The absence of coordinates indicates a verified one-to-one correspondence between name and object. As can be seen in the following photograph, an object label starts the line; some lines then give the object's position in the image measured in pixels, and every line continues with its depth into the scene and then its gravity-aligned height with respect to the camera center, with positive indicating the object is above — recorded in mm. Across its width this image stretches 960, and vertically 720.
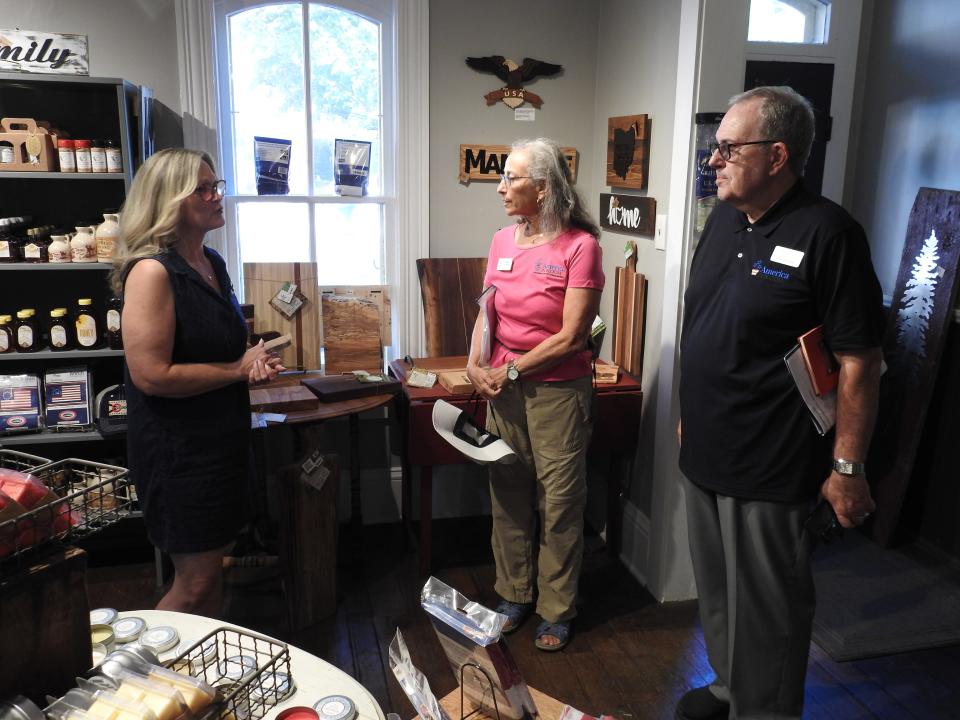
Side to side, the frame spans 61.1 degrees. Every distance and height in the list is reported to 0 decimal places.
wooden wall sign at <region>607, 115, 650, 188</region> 3051 +145
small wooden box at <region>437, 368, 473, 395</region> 3057 -729
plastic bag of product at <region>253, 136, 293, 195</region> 3350 +77
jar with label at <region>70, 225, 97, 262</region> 2949 -237
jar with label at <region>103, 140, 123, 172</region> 2885 +78
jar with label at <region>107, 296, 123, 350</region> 3010 -545
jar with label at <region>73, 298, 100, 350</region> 2984 -526
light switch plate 2910 -156
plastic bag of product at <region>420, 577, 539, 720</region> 1247 -715
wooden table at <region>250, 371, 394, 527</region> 2826 -774
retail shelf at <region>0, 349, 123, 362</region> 2946 -627
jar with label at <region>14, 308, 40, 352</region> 2947 -545
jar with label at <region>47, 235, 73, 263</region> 2922 -251
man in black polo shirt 1812 -453
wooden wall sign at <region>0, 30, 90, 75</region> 2896 +444
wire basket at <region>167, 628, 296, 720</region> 1017 -723
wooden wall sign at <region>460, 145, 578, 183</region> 3480 +105
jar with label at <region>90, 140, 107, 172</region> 2875 +73
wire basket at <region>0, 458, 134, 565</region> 1004 -438
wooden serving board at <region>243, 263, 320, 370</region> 3373 -515
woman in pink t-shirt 2551 -596
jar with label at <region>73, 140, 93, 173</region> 2873 +80
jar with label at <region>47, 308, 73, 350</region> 2969 -544
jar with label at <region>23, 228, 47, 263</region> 2918 -242
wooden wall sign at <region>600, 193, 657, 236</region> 3023 -97
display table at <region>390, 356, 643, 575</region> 3059 -906
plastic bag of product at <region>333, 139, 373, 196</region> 3439 +75
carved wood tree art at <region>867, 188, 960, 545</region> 3158 -586
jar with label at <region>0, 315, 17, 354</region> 2939 -565
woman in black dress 1867 -442
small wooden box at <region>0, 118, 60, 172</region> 2832 +122
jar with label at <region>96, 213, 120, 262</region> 2926 -199
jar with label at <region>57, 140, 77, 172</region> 2869 +82
